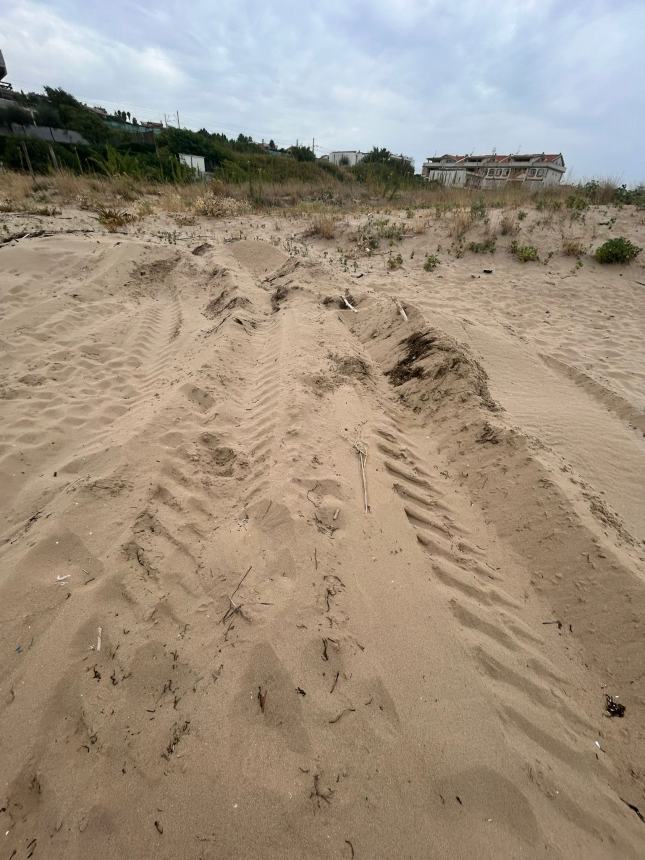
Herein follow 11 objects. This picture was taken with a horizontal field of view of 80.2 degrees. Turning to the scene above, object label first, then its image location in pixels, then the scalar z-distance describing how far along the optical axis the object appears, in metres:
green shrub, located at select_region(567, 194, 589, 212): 9.55
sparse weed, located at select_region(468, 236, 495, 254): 8.55
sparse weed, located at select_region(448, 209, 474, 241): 8.95
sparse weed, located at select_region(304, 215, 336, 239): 9.67
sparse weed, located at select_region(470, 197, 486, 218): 9.45
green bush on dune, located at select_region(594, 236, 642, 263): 7.63
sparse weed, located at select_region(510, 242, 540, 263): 8.08
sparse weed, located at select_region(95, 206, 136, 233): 9.07
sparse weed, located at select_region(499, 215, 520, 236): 8.84
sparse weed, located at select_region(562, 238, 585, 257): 8.09
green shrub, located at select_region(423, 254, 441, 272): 7.92
